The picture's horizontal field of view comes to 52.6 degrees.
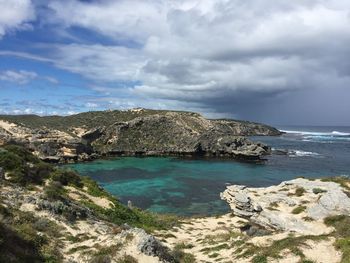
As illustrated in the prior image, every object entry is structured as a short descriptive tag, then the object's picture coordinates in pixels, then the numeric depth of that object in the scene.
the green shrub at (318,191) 30.26
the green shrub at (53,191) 26.95
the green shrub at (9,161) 32.23
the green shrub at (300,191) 31.16
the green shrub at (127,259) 17.56
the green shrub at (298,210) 28.23
